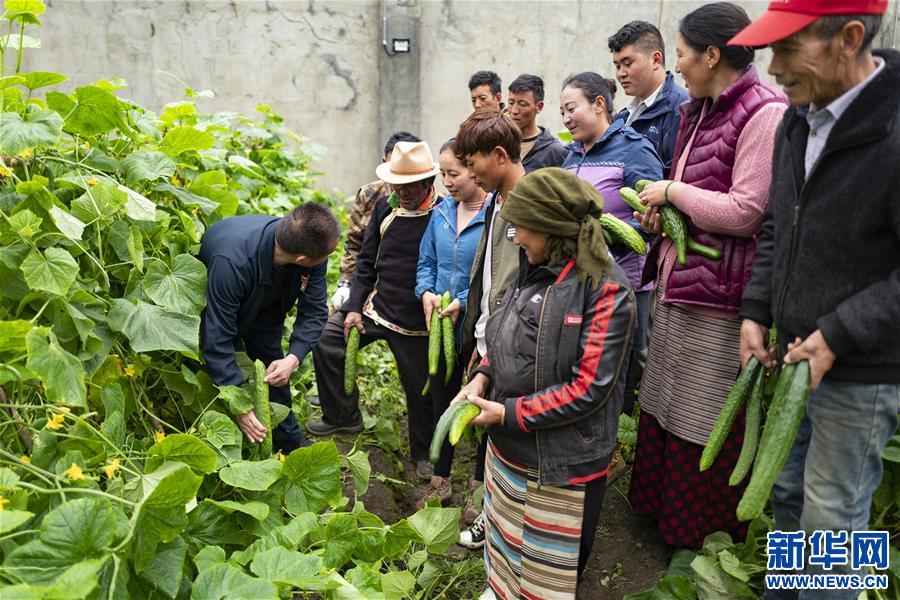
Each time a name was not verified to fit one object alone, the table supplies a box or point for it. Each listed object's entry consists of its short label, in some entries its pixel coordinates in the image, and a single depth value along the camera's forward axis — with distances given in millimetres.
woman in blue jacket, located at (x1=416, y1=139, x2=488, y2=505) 3990
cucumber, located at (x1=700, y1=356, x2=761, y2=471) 2674
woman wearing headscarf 2645
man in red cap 2172
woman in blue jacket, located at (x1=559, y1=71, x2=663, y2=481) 3639
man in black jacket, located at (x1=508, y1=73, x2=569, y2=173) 5133
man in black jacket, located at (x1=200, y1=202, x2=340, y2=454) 3393
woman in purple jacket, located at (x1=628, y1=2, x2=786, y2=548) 2908
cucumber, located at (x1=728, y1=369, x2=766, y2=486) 2539
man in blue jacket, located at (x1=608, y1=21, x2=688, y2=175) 4527
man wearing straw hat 4477
